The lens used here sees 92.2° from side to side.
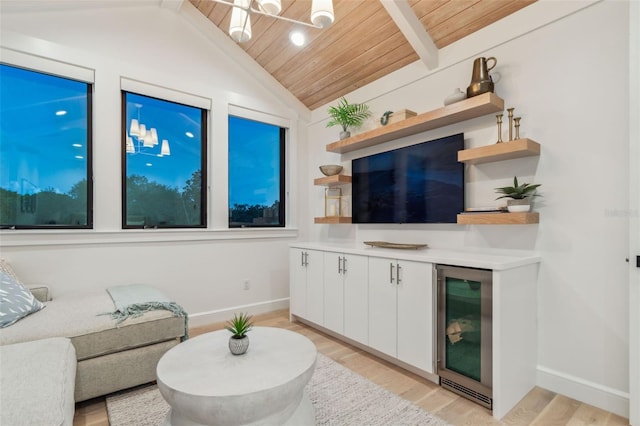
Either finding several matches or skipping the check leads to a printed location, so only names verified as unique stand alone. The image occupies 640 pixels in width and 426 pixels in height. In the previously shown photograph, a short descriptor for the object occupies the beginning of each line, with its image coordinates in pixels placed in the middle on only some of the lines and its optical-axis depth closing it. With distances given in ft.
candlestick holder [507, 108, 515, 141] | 7.00
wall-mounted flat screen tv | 8.33
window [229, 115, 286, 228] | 12.48
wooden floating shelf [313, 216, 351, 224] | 11.51
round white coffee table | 4.14
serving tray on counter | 8.70
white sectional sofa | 4.20
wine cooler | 6.15
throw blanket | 6.81
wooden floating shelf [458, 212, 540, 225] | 6.64
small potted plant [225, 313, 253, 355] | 5.24
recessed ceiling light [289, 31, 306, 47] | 9.04
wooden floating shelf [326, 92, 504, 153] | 7.37
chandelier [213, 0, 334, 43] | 5.39
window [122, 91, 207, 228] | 10.11
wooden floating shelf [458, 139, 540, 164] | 6.63
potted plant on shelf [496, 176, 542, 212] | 6.75
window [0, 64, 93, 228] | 8.33
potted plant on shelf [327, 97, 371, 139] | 11.20
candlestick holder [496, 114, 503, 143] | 7.23
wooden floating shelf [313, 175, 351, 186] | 11.60
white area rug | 5.74
